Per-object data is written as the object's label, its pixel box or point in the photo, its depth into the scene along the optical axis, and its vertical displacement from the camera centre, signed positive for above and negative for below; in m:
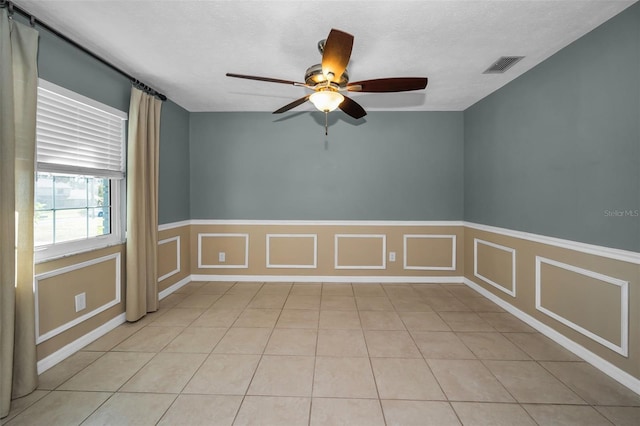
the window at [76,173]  2.17 +0.31
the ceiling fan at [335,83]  1.83 +0.93
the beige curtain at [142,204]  2.88 +0.06
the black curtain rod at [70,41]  1.83 +1.36
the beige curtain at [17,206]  1.72 +0.02
